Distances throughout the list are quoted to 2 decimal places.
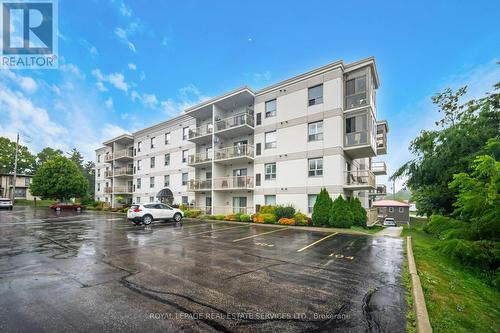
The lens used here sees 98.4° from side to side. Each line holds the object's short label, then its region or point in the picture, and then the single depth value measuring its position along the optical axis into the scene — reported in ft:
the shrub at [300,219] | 57.66
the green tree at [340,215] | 52.24
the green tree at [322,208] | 54.65
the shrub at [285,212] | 61.31
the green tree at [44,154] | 212.02
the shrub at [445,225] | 23.74
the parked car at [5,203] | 101.30
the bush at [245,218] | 66.63
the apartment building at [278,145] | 59.67
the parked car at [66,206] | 106.42
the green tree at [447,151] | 40.55
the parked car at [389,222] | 100.27
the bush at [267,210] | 63.64
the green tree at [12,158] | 169.53
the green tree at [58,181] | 117.91
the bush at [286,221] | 58.03
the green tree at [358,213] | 55.69
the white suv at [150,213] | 55.06
